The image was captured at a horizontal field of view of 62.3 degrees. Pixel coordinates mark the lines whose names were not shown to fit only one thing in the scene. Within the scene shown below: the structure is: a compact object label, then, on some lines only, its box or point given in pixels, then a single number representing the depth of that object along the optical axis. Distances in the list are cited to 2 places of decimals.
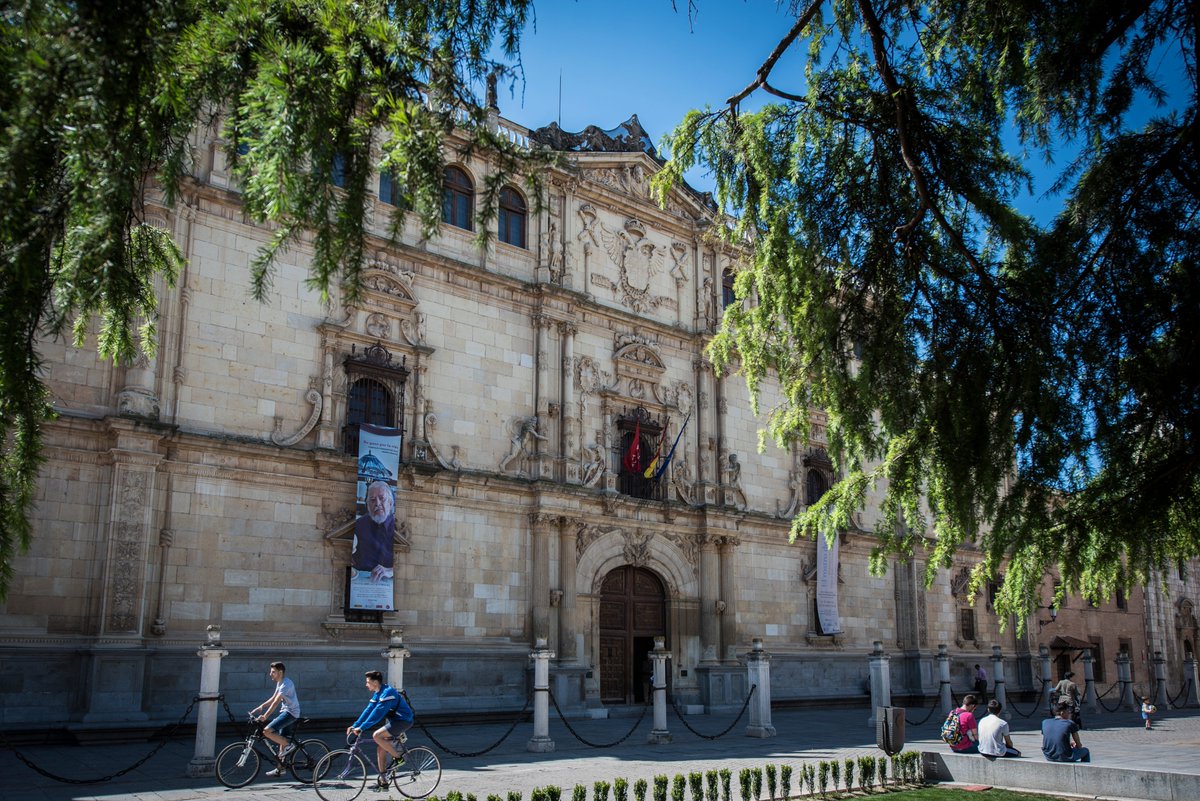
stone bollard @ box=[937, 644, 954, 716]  25.14
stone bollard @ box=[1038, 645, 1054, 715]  28.89
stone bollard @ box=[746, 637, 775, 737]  19.28
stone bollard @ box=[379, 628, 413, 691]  15.64
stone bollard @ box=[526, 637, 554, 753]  16.39
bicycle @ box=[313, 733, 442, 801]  11.52
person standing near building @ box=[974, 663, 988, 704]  29.12
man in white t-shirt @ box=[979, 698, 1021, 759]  13.16
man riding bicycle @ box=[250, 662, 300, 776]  12.43
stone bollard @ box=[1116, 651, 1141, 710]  31.31
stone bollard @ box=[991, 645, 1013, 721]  26.36
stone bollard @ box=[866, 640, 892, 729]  21.64
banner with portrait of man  19.45
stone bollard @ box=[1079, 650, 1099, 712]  29.59
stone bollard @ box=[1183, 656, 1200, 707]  36.62
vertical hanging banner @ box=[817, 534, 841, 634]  28.11
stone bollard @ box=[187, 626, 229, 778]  12.88
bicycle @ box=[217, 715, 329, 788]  12.13
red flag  24.70
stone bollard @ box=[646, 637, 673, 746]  18.00
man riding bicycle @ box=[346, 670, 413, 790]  11.48
